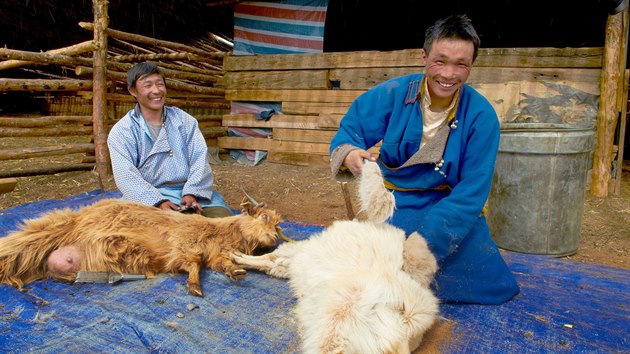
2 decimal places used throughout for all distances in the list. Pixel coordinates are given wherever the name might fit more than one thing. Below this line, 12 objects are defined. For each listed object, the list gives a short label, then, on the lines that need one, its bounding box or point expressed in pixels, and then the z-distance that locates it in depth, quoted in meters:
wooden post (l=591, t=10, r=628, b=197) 5.49
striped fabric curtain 7.66
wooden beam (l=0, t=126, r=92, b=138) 6.09
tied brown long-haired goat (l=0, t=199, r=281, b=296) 2.39
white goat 1.64
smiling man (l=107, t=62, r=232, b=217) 3.28
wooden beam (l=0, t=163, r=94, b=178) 5.91
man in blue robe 2.09
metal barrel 3.57
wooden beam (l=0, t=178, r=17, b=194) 5.29
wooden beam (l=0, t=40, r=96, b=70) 6.11
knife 2.38
